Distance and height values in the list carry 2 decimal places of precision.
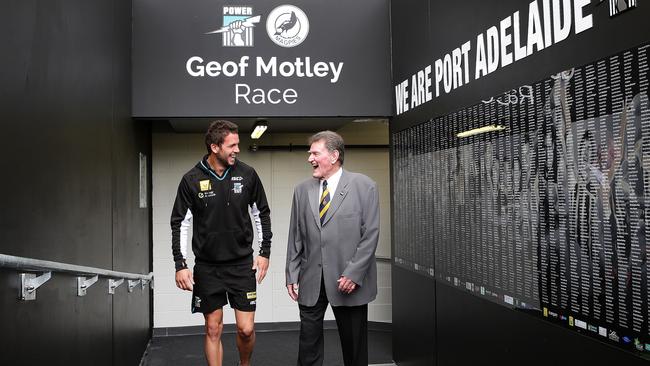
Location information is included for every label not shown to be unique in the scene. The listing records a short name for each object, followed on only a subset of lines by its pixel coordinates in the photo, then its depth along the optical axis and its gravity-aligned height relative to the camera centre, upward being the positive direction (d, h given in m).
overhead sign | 4.90 +1.08
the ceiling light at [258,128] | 5.62 +0.64
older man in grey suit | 3.33 -0.28
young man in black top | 3.71 -0.23
